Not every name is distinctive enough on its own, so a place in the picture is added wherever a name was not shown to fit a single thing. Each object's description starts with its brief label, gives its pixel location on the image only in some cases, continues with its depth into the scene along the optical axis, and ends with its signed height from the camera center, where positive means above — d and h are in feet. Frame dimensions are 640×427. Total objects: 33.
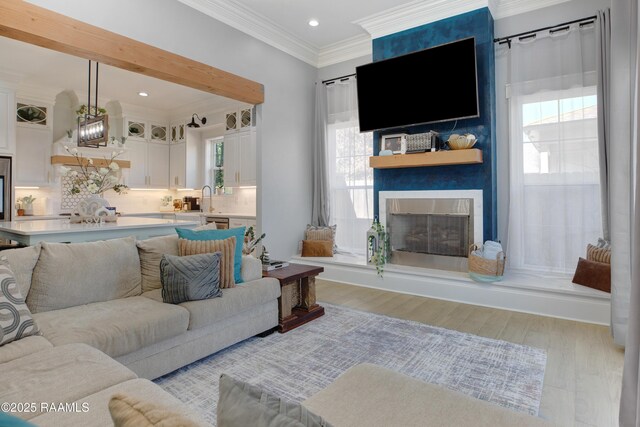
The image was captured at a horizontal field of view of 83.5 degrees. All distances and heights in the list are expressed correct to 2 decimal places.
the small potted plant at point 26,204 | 18.88 +0.93
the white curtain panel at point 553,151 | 11.69 +2.34
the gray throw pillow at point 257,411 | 1.87 -1.04
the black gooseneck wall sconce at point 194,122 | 22.74 +6.36
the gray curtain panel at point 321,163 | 17.52 +2.84
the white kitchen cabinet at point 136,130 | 22.94 +6.00
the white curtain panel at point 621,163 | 8.21 +1.33
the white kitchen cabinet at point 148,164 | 23.20 +3.81
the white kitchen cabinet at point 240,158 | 20.40 +3.64
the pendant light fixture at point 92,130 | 13.92 +3.69
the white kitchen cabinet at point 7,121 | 16.84 +4.82
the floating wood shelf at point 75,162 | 19.19 +3.42
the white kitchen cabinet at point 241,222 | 19.65 -0.07
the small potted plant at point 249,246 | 10.16 -0.74
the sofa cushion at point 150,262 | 8.68 -1.00
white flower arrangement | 13.83 +2.00
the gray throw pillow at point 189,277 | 7.70 -1.24
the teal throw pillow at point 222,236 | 9.18 -0.40
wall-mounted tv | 12.69 +5.09
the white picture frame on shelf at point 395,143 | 14.29 +3.15
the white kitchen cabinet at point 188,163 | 23.81 +3.93
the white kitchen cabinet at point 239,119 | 20.56 +5.99
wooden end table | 9.81 -2.22
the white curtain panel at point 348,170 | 16.89 +2.44
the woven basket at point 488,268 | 11.93 -1.64
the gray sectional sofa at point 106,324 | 4.17 -1.88
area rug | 6.76 -3.14
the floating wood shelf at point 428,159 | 12.60 +2.29
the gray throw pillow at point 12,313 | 5.44 -1.44
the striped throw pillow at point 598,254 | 10.69 -1.06
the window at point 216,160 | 24.04 +4.11
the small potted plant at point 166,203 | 25.70 +1.30
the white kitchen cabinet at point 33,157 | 18.40 +3.41
